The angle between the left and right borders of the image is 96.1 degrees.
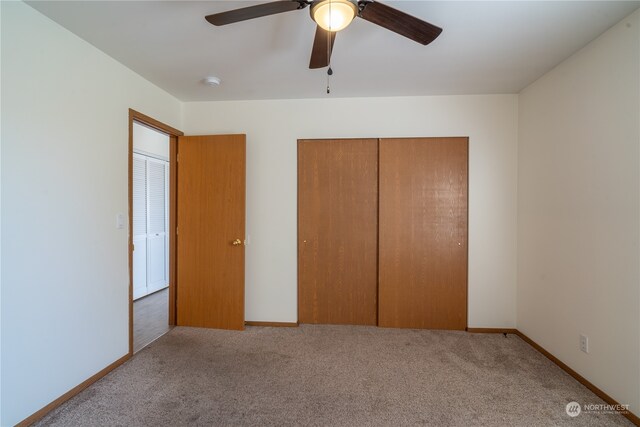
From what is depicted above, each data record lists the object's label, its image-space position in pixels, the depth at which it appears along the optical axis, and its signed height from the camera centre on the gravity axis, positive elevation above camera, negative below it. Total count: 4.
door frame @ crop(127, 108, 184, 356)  3.09 -0.03
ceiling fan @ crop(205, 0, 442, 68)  1.28 +0.92
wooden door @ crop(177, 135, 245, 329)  2.96 -0.20
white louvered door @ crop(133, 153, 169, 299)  3.91 -0.20
